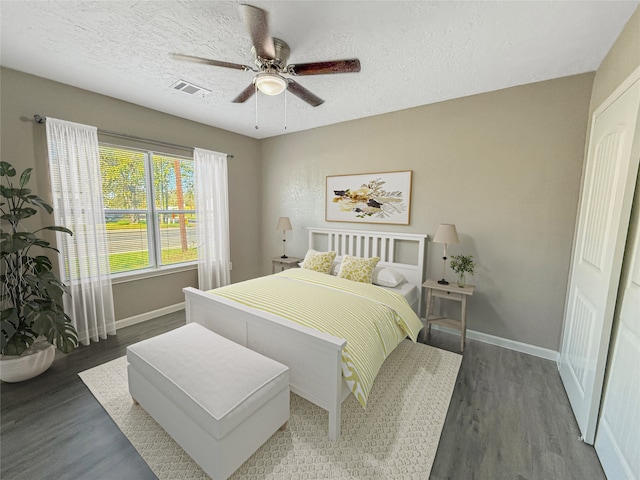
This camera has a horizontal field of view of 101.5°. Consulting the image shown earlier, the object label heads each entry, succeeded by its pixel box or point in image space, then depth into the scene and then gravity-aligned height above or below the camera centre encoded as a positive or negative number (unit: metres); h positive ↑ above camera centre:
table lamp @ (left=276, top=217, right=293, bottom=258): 4.12 -0.22
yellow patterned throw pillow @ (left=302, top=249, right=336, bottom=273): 3.38 -0.67
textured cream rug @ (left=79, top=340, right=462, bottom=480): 1.47 -1.44
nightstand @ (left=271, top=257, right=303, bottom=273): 4.10 -0.82
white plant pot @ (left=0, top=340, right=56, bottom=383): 2.06 -1.28
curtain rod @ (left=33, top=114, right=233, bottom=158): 2.44 +0.82
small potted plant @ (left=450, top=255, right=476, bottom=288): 2.72 -0.56
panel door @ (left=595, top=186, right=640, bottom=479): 1.27 -0.93
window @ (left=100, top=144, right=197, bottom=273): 3.07 -0.01
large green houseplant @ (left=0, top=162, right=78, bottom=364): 2.03 -0.70
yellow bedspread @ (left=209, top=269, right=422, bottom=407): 1.74 -0.80
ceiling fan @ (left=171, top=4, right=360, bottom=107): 1.52 +0.94
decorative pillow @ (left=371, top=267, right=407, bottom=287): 3.03 -0.77
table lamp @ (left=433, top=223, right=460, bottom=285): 2.70 -0.22
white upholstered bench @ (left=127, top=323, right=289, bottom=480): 1.34 -1.04
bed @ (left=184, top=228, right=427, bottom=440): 1.63 -0.93
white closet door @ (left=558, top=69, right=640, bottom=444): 1.51 -0.21
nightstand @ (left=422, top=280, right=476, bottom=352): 2.65 -0.88
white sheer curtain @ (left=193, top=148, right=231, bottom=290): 3.74 -0.12
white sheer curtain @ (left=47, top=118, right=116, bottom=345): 2.55 -0.18
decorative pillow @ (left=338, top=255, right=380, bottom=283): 3.02 -0.67
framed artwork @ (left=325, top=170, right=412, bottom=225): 3.31 +0.19
